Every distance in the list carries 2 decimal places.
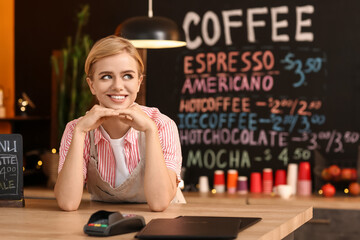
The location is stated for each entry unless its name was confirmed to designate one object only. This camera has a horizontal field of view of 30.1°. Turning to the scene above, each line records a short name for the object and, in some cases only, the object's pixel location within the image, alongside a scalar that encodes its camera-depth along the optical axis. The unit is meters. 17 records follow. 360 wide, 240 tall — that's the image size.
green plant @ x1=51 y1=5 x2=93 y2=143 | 5.35
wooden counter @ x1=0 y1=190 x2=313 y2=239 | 1.84
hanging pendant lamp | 3.88
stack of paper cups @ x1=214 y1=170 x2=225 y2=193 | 5.17
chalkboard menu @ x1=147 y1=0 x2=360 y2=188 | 5.04
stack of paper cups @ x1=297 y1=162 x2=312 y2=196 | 4.92
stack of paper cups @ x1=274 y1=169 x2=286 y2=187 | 5.06
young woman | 2.37
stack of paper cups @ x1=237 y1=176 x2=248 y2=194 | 5.07
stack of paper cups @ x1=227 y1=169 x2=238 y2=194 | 5.14
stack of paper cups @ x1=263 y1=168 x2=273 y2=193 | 5.06
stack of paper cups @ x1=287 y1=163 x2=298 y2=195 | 4.98
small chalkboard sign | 2.53
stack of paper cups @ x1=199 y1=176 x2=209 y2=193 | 5.19
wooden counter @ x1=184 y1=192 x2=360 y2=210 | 4.49
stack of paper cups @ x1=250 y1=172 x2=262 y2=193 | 5.09
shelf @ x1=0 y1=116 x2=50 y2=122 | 5.63
